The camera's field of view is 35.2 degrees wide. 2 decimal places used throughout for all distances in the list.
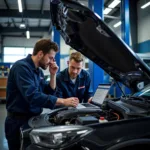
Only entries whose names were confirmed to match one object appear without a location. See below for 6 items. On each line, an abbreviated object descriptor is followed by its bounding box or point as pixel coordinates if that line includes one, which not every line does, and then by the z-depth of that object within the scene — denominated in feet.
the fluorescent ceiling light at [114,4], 33.86
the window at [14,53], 63.57
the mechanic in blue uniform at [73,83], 9.09
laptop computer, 7.39
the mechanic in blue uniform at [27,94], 6.43
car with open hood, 4.63
